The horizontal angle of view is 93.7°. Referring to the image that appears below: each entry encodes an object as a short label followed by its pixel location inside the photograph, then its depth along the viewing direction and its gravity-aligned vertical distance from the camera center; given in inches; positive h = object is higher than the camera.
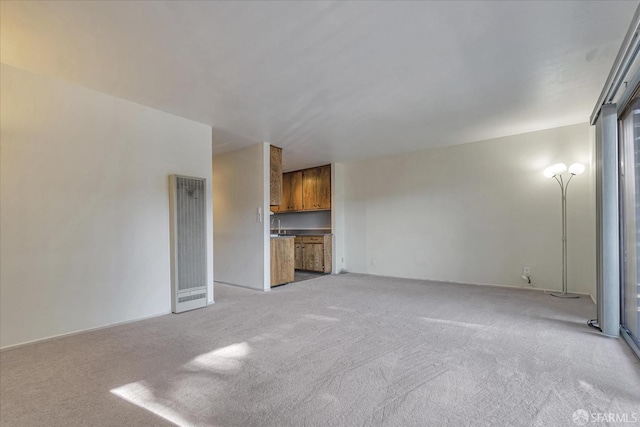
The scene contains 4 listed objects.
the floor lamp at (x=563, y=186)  169.3 +15.1
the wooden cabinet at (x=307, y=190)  275.3 +24.2
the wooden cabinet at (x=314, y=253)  262.1 -34.2
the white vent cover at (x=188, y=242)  144.1 -12.9
